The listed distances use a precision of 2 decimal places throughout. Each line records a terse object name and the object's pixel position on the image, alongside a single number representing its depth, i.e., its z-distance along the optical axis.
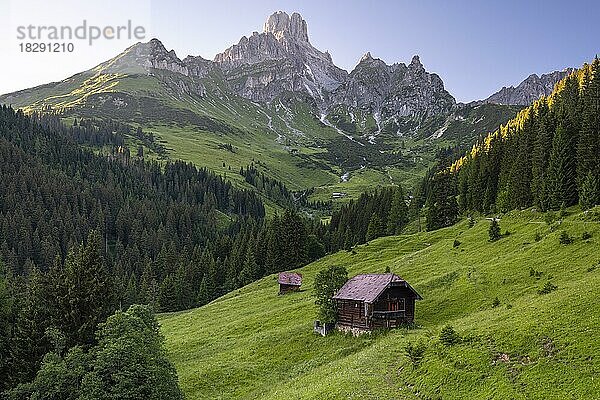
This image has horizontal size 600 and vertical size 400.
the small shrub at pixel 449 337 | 41.12
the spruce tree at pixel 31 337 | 46.97
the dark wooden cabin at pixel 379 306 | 56.72
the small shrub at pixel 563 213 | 77.11
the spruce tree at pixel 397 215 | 134.12
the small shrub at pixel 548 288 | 48.56
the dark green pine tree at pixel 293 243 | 123.19
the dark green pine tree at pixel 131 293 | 126.44
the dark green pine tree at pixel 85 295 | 49.56
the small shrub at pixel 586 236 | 60.26
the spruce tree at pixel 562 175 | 83.81
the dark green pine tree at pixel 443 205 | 114.19
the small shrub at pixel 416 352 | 39.91
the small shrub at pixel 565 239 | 61.25
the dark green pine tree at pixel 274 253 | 123.56
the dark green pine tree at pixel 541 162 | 86.50
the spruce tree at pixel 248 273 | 125.50
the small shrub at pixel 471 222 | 95.75
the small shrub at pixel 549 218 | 73.31
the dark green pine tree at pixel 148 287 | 128.39
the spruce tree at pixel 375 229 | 129.25
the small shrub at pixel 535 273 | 55.24
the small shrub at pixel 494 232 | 78.00
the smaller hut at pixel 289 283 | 89.12
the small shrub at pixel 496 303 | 51.28
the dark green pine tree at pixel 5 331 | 47.22
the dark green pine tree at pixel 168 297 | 122.88
